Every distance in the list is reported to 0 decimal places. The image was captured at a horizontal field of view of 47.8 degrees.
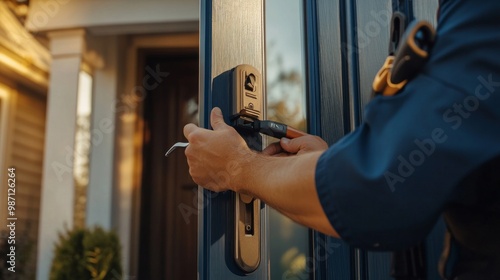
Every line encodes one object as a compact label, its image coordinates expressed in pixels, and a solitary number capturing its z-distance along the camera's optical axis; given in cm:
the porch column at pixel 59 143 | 435
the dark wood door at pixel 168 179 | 471
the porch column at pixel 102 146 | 459
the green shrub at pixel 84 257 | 404
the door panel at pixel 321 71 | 116
